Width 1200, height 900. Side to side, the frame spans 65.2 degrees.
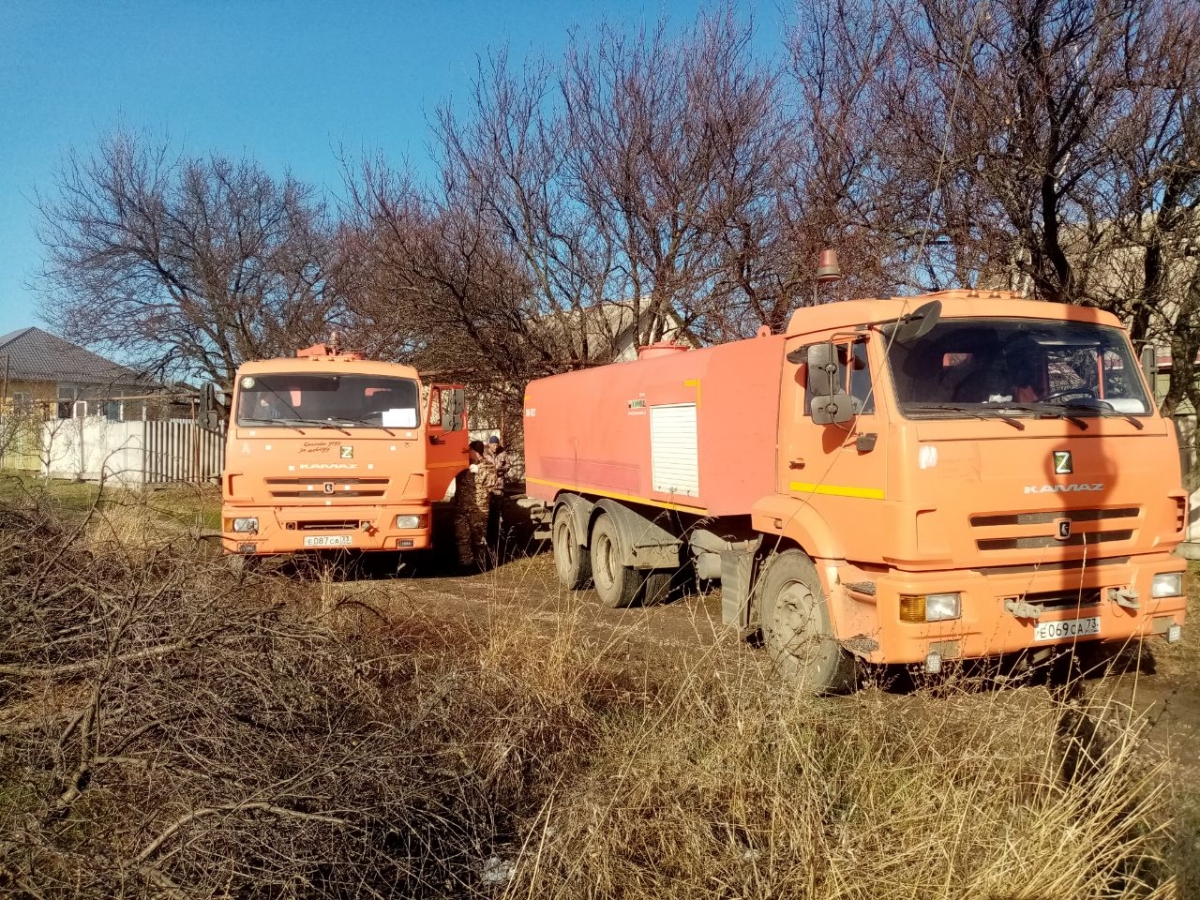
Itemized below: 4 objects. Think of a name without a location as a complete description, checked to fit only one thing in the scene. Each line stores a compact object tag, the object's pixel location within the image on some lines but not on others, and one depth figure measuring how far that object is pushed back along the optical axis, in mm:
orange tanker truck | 5086
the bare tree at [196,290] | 21750
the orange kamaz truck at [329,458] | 9641
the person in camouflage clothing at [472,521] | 12047
